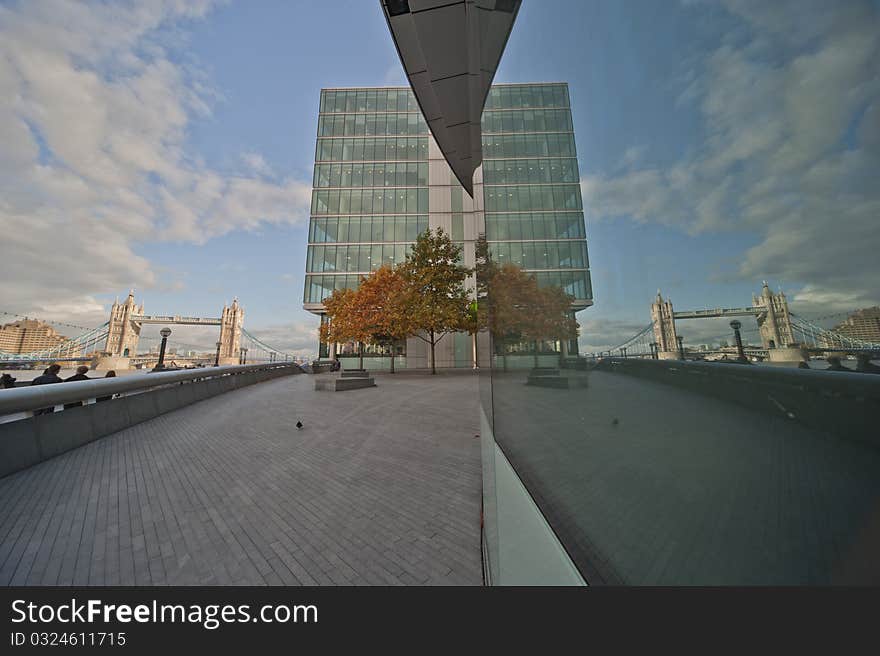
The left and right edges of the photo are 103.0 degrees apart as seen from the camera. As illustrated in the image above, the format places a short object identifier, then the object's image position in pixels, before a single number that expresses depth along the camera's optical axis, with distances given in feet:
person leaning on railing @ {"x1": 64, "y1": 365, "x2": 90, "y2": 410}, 30.12
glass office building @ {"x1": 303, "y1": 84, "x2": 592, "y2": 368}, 118.83
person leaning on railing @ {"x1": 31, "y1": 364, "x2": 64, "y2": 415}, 23.79
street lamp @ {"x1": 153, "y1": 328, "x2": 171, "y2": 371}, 54.75
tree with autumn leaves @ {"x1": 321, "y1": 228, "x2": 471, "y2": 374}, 73.41
